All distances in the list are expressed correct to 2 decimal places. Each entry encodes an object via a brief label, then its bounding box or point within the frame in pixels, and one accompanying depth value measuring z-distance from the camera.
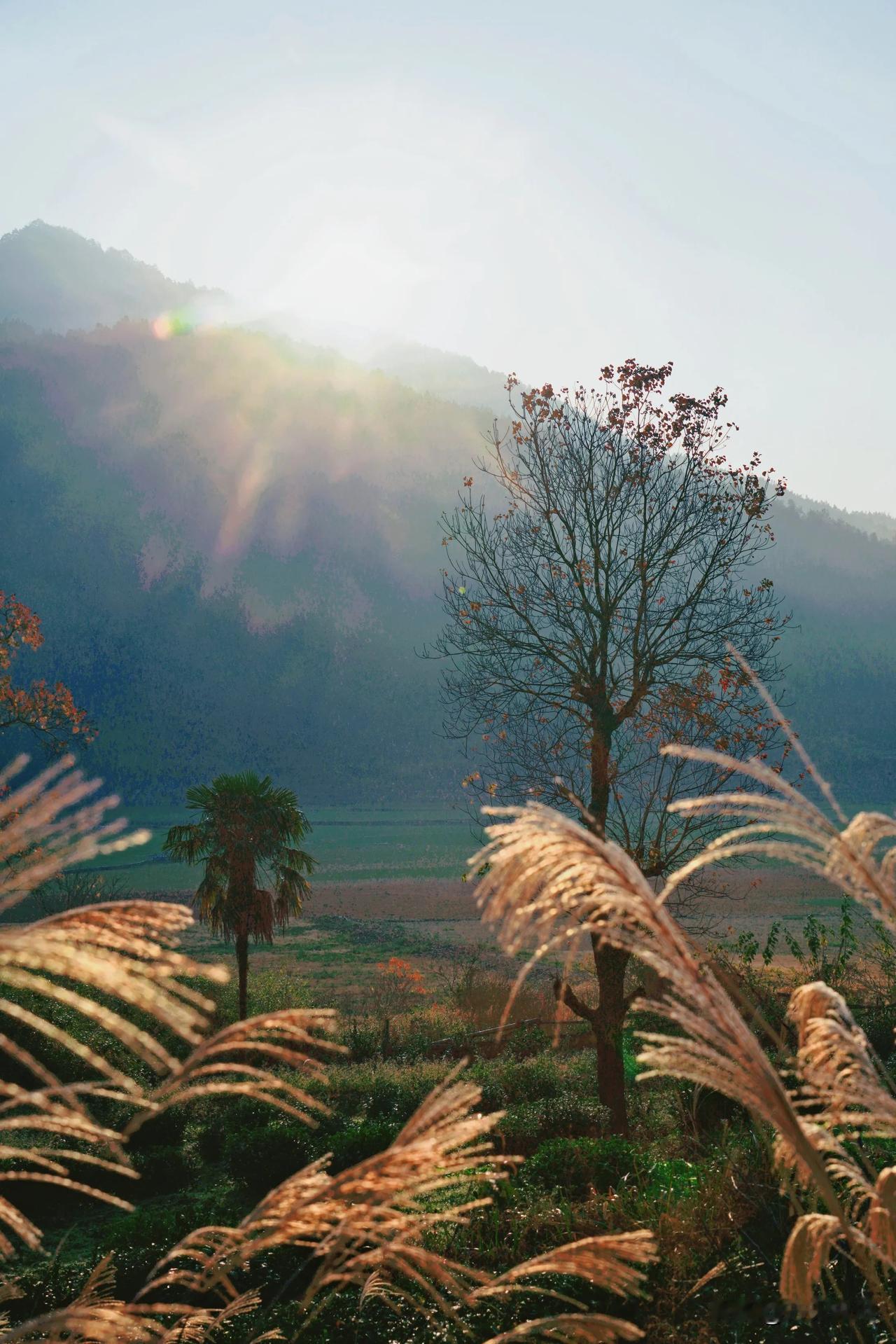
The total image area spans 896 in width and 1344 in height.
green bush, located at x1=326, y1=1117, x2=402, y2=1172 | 9.11
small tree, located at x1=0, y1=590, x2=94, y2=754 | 12.73
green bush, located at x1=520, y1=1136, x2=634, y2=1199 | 7.42
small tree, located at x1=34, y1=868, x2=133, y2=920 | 25.56
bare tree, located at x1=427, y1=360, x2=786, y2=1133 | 11.00
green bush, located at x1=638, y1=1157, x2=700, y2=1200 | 6.48
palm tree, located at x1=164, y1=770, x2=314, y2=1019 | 17.92
